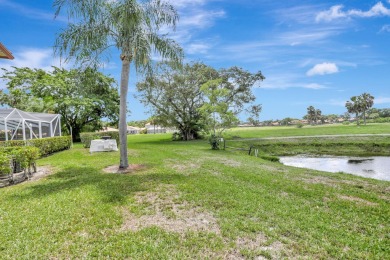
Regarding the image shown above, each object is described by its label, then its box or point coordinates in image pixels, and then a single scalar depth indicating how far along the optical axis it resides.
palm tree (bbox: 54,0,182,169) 9.07
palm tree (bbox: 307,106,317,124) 98.12
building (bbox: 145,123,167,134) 89.76
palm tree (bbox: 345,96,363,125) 74.25
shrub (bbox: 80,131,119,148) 21.69
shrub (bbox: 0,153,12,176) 8.00
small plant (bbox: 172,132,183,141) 38.50
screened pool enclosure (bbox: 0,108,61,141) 17.23
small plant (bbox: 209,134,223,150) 23.44
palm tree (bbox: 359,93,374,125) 72.12
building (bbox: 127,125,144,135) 98.62
